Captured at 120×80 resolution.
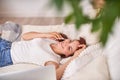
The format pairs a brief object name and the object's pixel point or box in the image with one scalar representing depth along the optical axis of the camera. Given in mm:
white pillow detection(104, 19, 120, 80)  1186
